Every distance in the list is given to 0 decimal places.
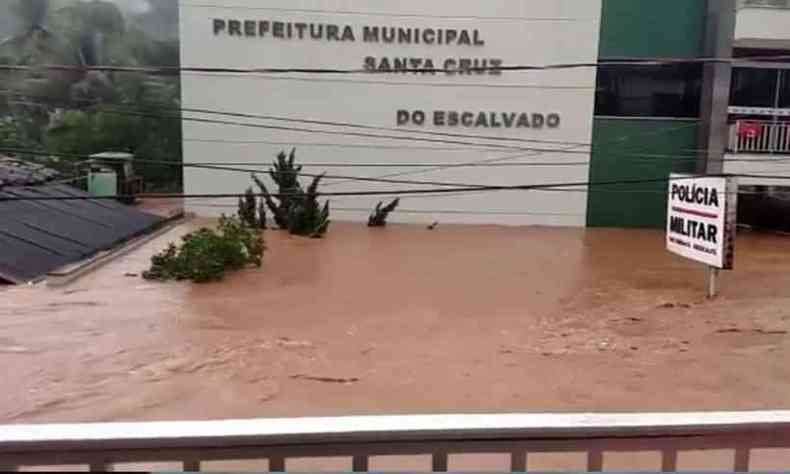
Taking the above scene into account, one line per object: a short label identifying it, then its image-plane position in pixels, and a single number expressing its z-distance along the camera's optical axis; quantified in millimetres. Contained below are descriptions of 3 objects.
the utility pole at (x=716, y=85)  21984
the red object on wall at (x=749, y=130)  21406
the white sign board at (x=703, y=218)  13023
